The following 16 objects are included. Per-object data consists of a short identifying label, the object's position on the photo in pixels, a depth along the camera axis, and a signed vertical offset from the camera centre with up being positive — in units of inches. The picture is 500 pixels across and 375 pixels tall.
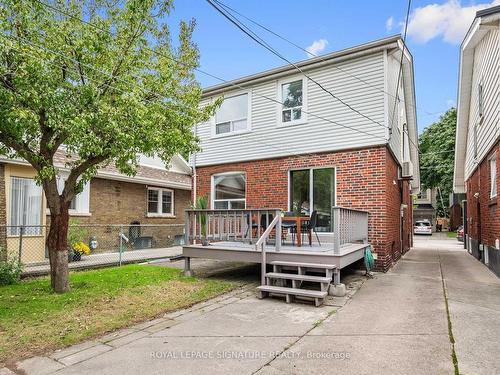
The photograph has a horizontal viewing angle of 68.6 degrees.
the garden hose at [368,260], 337.0 -48.4
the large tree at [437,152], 1213.1 +191.3
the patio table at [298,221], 334.3 -11.5
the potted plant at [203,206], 331.7 +2.5
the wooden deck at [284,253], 269.9 -35.7
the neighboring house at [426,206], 1475.1 +12.4
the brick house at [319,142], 371.9 +76.2
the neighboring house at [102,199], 400.5 +12.1
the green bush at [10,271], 295.4 -52.6
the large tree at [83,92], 214.1 +76.3
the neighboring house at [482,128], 332.5 +97.2
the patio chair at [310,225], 331.9 -15.1
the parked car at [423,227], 1249.4 -63.7
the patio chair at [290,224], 350.4 -15.2
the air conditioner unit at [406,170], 466.3 +49.3
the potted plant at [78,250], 424.6 -49.7
